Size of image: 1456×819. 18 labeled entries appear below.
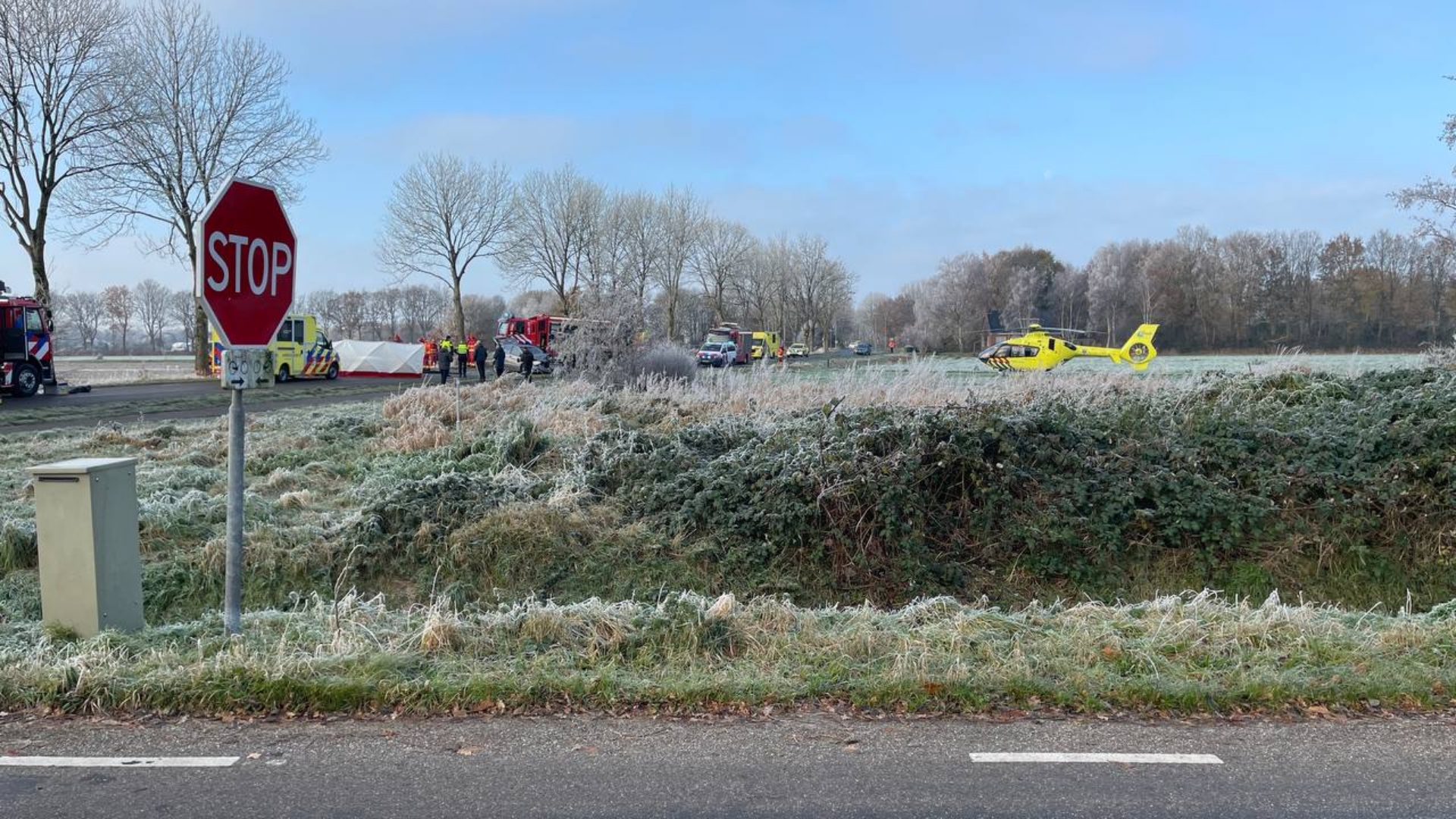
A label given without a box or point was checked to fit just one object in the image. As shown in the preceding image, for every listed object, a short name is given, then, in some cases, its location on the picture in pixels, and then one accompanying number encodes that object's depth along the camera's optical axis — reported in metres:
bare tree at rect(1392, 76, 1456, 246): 19.19
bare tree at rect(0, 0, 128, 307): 27.62
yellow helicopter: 37.16
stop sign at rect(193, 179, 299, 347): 4.34
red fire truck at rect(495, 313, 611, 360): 44.06
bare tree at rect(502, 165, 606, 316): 64.81
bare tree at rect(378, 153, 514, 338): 52.88
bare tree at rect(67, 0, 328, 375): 32.44
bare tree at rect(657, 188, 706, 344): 73.69
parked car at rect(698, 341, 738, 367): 48.22
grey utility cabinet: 4.93
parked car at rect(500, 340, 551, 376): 39.94
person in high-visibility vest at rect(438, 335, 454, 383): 30.60
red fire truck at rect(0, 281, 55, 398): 23.62
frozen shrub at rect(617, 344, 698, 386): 20.50
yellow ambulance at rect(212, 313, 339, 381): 32.24
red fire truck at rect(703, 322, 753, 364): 54.84
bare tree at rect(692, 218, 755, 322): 82.50
